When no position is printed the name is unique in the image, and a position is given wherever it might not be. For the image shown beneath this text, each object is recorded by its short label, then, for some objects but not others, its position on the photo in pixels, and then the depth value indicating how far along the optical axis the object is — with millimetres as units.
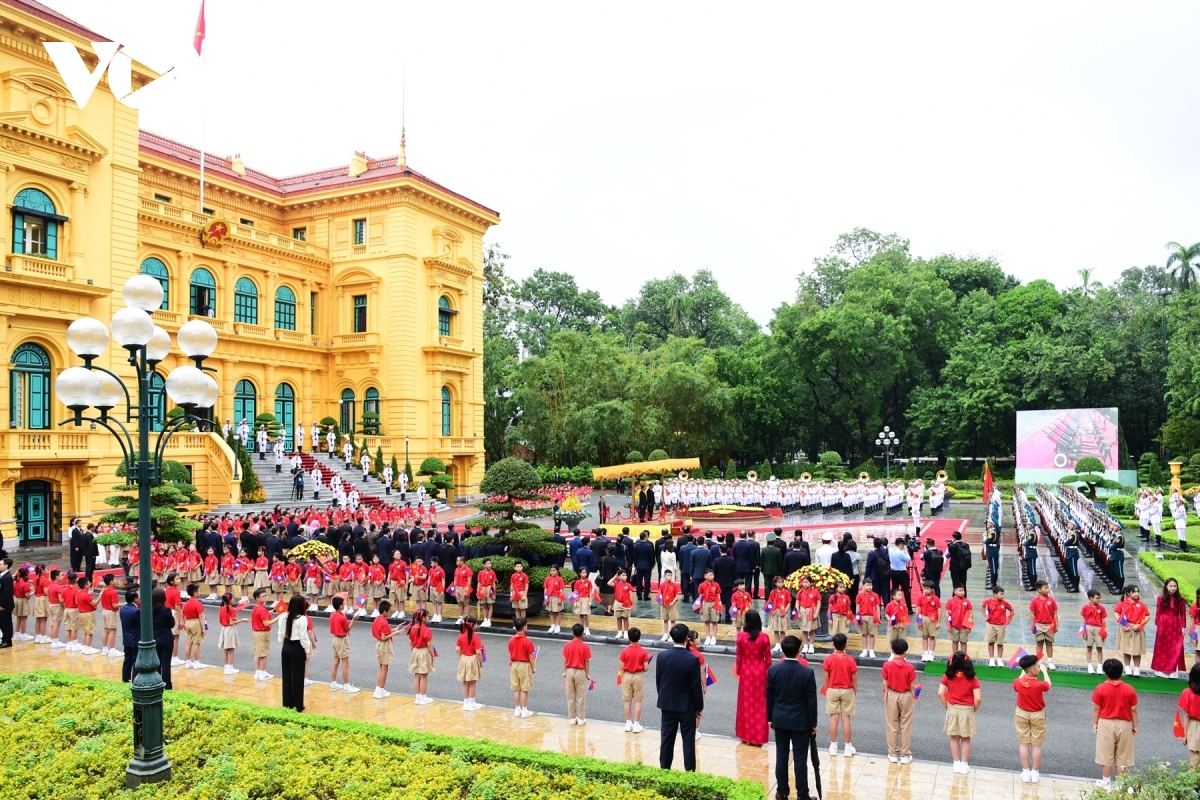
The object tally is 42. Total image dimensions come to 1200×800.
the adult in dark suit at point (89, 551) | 20578
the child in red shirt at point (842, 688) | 9148
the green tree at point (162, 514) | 21766
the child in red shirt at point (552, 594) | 15109
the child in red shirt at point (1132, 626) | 11625
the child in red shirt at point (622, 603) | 13992
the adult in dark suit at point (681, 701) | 8617
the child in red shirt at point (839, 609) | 12719
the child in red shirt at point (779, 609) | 13195
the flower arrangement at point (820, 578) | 13781
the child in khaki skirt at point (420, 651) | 11141
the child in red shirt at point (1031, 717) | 8266
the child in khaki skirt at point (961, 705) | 8539
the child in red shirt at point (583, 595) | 14766
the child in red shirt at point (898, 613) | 12547
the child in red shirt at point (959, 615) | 12156
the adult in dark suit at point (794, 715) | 8094
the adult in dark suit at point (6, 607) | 14829
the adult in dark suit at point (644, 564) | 17984
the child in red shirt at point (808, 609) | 13281
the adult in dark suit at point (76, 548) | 20906
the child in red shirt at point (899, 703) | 8828
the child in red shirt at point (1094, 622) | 11867
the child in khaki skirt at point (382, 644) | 11555
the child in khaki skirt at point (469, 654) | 10781
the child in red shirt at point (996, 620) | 11984
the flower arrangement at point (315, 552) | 18016
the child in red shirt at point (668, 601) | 14242
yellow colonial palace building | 26969
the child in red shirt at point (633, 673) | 9695
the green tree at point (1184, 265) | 56250
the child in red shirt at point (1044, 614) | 12062
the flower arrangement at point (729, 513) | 33719
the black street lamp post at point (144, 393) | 8000
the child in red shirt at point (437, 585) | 16172
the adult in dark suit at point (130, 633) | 11742
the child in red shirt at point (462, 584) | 15688
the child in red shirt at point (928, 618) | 12578
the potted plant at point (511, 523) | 16516
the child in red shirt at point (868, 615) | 12859
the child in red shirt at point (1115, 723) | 7965
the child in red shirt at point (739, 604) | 13227
